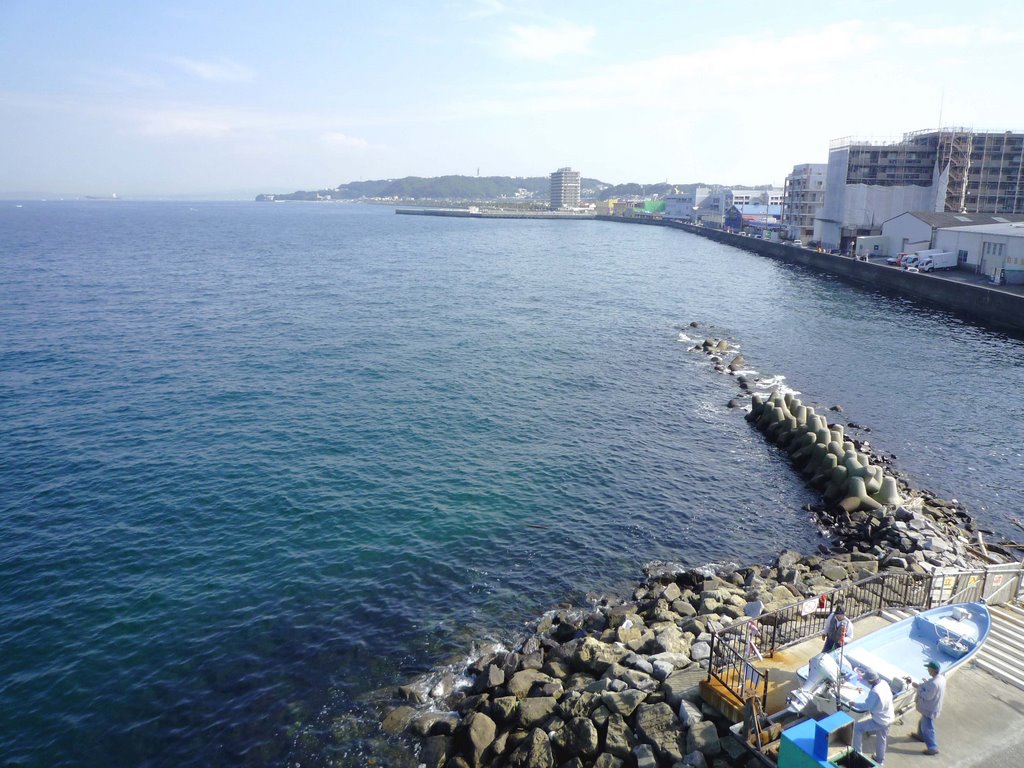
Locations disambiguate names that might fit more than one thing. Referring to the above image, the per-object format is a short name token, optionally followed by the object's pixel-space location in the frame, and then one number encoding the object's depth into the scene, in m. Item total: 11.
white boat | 9.32
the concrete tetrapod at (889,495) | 23.41
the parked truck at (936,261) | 66.25
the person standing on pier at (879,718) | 9.52
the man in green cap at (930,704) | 9.79
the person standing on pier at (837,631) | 11.13
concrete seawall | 50.04
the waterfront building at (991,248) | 55.91
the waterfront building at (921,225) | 71.88
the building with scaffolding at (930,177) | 88.19
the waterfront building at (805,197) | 105.81
